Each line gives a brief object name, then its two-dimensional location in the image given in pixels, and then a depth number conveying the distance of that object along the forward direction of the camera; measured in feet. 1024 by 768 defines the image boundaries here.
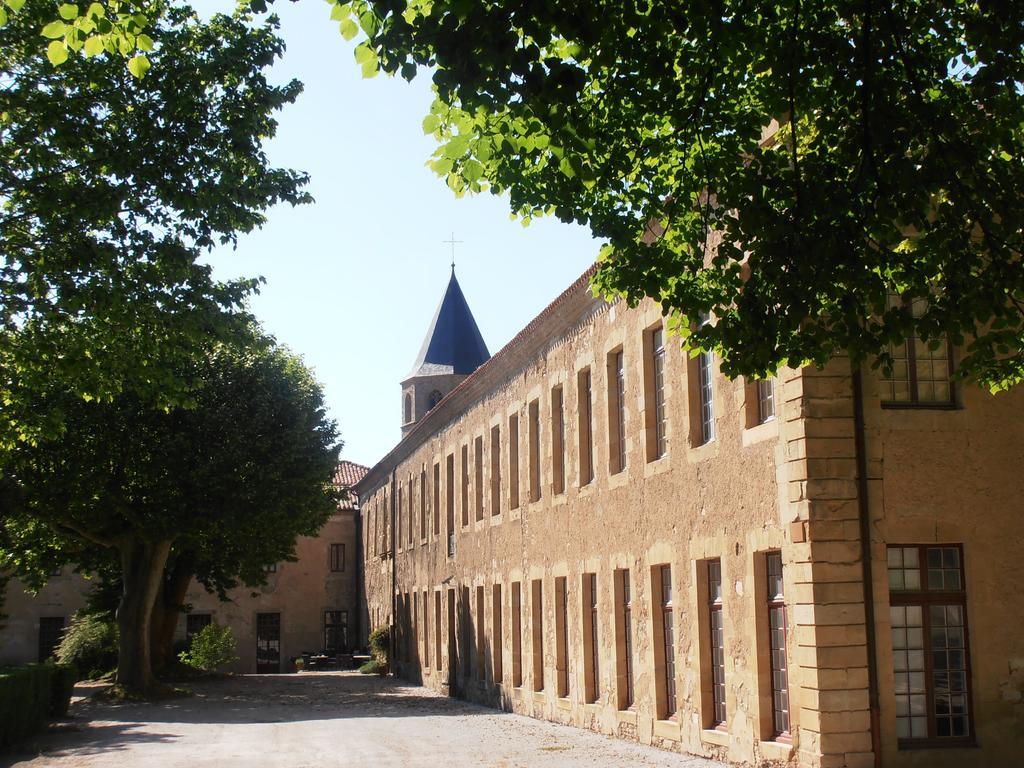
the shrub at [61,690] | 78.74
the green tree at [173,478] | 95.76
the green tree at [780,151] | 28.45
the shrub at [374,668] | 136.36
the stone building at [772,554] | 40.16
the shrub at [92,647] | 126.52
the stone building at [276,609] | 144.36
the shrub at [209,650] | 127.13
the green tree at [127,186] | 43.47
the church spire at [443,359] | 180.34
